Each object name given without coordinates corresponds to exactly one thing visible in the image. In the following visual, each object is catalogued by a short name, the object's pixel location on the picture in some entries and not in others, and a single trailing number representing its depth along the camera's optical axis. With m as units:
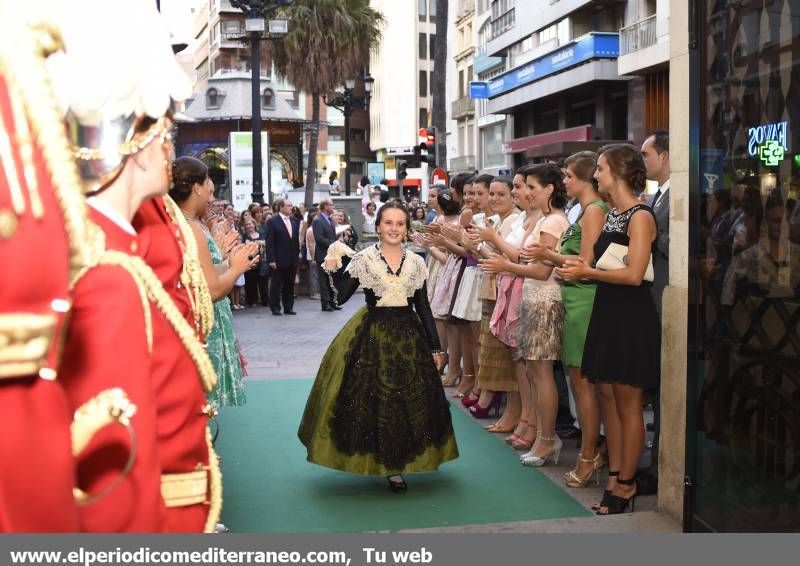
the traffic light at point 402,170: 37.02
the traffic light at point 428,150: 30.02
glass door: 4.28
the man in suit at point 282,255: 18.38
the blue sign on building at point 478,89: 42.75
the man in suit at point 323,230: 19.27
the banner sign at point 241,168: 24.91
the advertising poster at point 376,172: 49.08
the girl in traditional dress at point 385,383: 6.29
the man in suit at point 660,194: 6.41
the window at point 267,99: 48.19
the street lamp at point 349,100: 35.50
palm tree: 37.69
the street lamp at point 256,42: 21.09
